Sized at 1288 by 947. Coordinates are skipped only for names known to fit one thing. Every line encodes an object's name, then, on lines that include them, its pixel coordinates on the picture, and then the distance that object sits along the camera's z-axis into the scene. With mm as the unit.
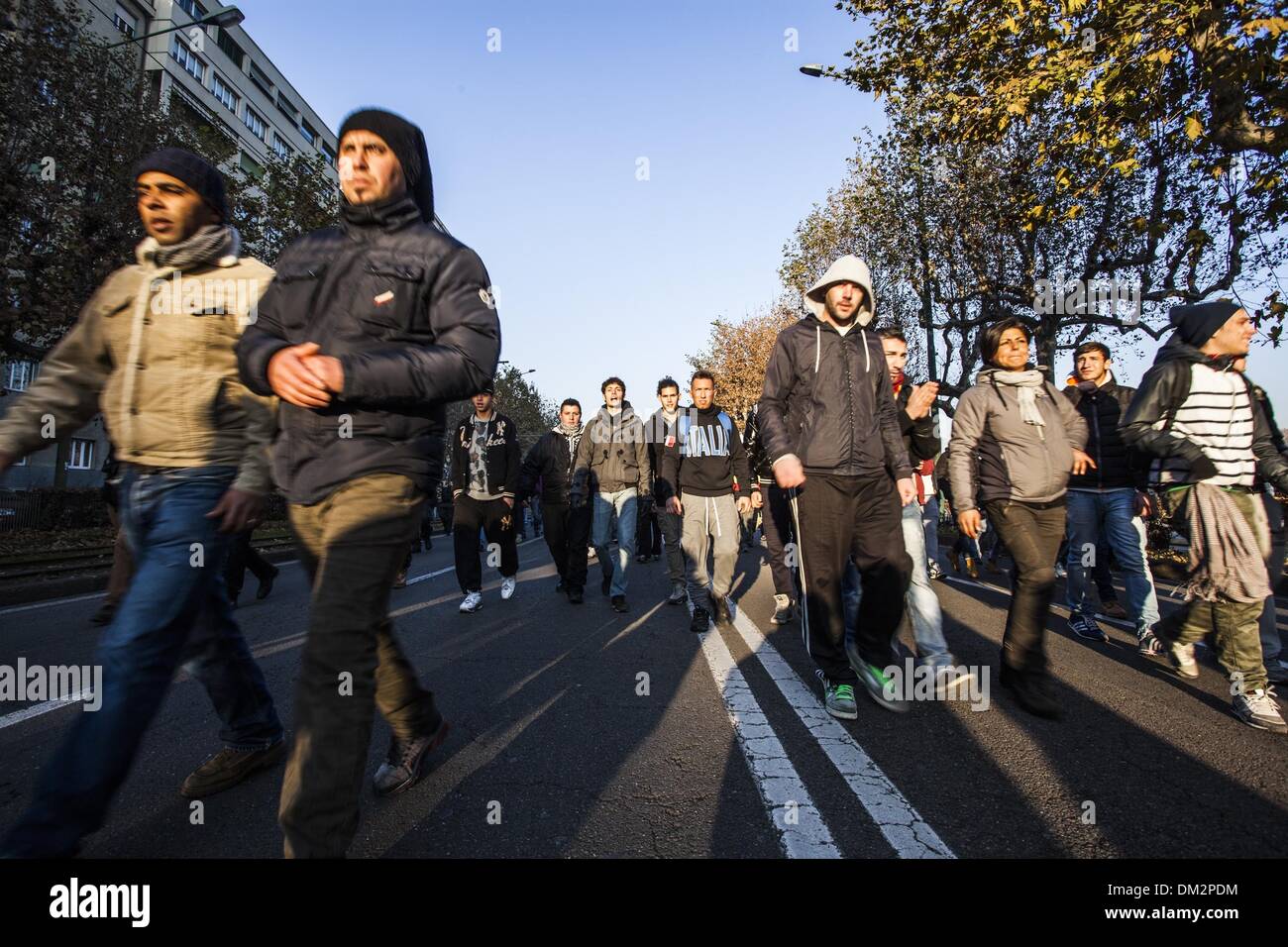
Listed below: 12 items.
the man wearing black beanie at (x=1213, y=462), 3404
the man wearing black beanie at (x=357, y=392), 1656
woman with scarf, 3539
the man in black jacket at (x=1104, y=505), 4902
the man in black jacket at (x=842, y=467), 3449
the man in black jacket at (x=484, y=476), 6777
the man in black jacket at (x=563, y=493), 7117
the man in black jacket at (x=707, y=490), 5864
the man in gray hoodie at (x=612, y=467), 7078
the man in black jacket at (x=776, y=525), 5973
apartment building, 27406
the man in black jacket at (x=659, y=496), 7023
